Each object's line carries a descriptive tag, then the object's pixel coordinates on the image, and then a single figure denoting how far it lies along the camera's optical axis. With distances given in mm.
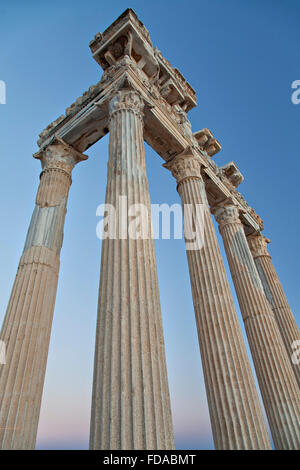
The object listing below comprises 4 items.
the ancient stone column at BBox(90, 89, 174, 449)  7230
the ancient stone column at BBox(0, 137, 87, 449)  11258
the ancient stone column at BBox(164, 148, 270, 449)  11086
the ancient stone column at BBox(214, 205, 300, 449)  16062
